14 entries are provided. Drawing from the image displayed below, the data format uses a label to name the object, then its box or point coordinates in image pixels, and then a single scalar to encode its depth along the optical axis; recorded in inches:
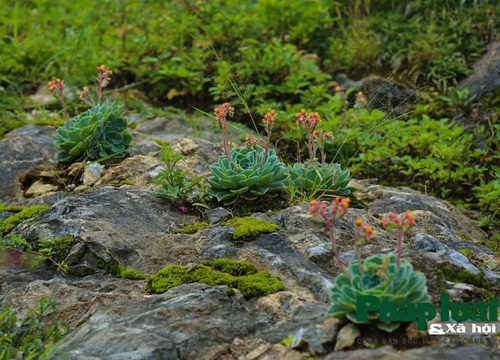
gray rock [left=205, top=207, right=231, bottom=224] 184.4
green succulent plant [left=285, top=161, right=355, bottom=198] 189.6
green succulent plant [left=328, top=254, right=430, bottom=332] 123.3
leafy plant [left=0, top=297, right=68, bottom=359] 138.6
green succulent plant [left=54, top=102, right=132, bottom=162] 220.8
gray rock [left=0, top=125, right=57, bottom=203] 225.0
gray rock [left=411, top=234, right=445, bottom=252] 159.8
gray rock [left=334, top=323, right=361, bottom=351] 123.4
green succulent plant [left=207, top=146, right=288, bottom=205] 185.2
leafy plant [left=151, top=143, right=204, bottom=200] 192.4
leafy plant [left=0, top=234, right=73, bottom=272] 166.2
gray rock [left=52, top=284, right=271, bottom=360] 130.1
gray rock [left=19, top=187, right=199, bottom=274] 167.0
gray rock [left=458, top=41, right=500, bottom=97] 293.9
